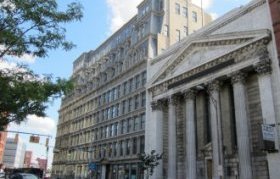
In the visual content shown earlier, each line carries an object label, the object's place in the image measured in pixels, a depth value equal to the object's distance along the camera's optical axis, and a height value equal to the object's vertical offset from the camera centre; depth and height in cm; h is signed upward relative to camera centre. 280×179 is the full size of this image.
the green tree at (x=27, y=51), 1498 +613
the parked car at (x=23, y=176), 2938 +70
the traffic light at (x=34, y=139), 4275 +564
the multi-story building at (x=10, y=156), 19338 +1560
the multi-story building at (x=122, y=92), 5359 +1742
